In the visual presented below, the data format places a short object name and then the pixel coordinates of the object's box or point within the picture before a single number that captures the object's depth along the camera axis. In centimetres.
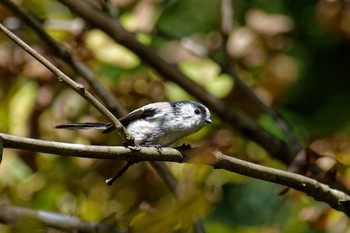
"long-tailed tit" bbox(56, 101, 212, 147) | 490
